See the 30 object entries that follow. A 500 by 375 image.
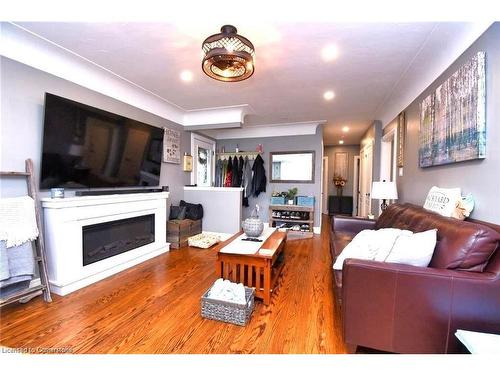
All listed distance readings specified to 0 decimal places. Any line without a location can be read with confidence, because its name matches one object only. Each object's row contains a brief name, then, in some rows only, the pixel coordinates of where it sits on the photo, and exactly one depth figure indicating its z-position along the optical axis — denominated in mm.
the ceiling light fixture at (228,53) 1617
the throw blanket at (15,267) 1624
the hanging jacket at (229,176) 4805
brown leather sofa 1082
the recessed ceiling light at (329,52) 1890
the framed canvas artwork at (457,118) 1416
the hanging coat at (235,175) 4781
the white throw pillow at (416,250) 1255
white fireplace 1987
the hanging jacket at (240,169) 4793
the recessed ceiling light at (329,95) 2881
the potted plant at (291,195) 4542
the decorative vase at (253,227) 2332
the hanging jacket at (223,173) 4882
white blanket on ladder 1669
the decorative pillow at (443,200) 1636
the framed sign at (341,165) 6980
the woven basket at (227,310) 1582
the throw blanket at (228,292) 1649
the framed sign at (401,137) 2846
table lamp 2748
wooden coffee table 1868
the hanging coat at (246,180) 4770
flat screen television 1979
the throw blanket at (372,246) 1451
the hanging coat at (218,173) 4962
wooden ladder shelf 1851
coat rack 4867
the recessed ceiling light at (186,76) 2398
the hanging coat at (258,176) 4781
